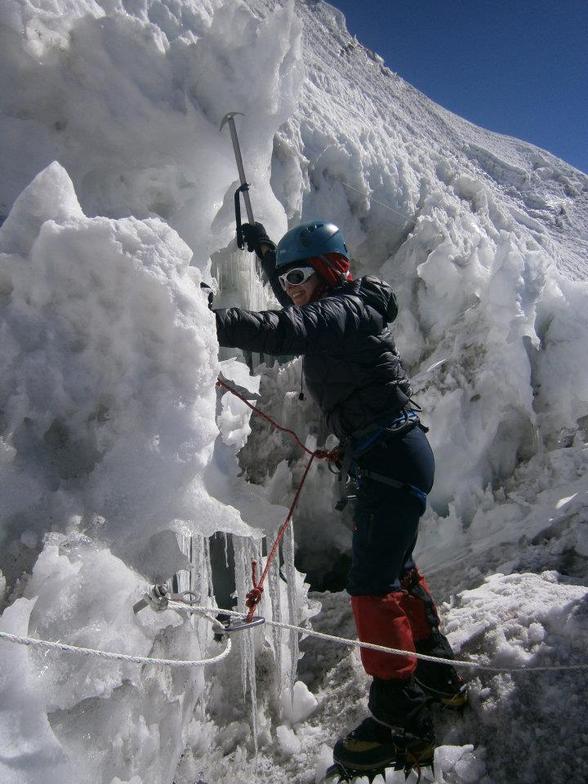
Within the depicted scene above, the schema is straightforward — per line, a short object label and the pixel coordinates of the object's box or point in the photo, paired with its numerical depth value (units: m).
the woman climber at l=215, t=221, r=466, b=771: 1.91
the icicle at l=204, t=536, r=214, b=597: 2.54
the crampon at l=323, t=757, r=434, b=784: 2.00
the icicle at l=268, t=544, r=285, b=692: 2.50
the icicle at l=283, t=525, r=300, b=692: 2.51
